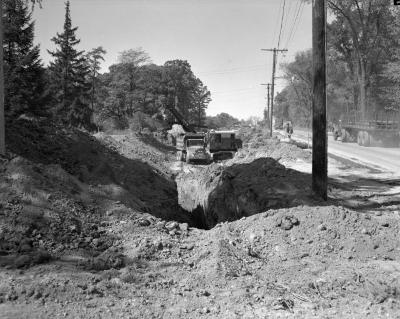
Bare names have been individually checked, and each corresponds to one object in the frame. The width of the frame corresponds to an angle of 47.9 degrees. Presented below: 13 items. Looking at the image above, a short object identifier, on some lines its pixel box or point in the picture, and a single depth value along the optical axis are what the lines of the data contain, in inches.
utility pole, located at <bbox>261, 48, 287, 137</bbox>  1981.4
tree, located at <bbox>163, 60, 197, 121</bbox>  3614.7
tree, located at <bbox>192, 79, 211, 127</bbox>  4593.5
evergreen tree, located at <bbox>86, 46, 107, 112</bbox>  2367.1
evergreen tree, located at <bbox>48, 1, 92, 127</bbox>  1910.7
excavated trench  462.0
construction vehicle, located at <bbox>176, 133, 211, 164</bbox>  1192.2
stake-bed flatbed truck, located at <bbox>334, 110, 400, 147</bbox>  1252.5
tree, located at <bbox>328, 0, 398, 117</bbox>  1786.4
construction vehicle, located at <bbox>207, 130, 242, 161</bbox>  1184.2
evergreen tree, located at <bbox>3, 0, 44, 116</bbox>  1267.2
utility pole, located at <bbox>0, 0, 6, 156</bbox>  357.1
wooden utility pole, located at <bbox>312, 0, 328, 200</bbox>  396.2
